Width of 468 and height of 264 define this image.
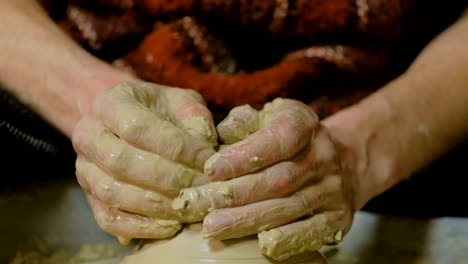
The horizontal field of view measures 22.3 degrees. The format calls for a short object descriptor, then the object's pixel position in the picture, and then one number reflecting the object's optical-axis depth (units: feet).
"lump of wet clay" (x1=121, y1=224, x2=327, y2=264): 2.29
